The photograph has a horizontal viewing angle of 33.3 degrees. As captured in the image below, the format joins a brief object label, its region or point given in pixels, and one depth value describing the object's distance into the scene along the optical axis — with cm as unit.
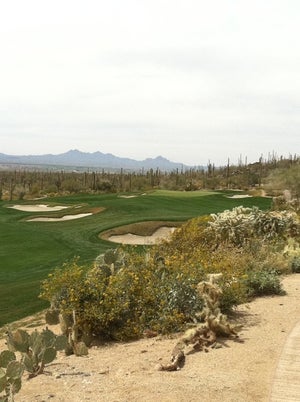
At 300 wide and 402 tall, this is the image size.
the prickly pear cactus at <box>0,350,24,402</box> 536
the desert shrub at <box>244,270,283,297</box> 1070
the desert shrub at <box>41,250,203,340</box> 839
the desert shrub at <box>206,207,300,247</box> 1653
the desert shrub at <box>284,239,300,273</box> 1363
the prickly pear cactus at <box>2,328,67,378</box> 655
